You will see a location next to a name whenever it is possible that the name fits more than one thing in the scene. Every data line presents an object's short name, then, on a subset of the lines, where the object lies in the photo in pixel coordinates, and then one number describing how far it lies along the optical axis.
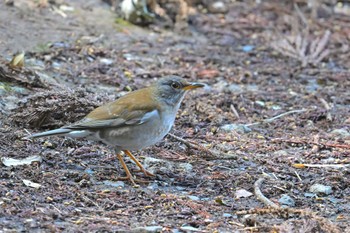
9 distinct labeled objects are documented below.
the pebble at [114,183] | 12.32
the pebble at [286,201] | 11.88
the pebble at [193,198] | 11.85
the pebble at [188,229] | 10.12
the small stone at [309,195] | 12.49
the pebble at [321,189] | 12.58
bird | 12.81
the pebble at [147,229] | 9.60
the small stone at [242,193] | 12.14
